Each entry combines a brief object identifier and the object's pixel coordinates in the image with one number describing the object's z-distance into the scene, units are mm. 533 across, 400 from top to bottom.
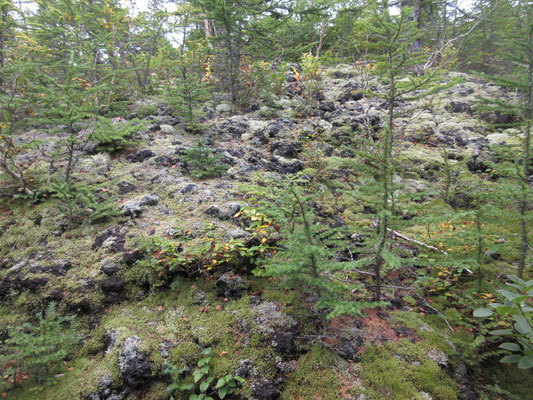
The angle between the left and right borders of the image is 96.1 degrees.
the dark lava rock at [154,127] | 7944
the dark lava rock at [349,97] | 10148
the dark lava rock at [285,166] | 6809
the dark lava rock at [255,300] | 3537
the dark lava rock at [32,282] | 3707
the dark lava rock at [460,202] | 5727
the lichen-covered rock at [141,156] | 6867
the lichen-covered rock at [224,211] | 4855
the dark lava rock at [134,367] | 2752
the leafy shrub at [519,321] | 2037
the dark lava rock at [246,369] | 2742
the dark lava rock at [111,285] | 3758
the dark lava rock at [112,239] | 4246
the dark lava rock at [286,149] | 7375
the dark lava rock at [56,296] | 3596
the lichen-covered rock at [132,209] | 4922
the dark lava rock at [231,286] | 3703
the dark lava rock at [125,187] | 5693
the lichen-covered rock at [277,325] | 3002
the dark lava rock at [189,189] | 5672
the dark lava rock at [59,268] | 3869
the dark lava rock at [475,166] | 6834
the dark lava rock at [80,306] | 3562
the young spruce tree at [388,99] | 2633
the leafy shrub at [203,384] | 2553
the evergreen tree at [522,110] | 2932
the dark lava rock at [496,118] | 8281
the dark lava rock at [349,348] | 2881
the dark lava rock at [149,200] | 5273
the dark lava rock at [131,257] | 4039
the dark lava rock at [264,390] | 2552
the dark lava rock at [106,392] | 2686
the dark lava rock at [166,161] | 6693
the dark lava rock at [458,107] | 9656
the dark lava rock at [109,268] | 3920
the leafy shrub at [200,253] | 3774
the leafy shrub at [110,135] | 5500
